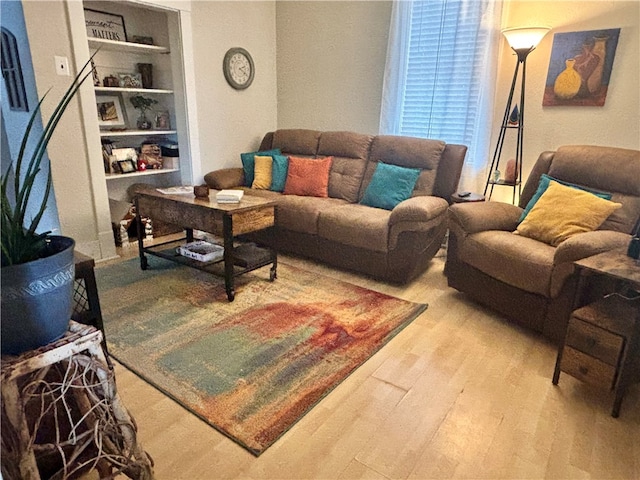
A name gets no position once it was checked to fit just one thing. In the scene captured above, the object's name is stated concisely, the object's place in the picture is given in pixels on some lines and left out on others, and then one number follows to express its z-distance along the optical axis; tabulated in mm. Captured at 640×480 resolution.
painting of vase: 2711
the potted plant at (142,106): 3748
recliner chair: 2025
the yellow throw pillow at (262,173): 3697
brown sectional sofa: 2756
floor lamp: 2709
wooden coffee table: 2482
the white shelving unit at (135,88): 3467
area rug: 1690
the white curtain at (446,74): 3148
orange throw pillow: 3523
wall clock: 3955
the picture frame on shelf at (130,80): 3586
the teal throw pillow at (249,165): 3781
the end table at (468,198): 2947
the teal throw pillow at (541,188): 2551
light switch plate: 2773
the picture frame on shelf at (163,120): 3881
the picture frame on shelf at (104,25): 3332
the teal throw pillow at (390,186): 3117
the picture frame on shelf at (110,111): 3562
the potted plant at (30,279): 915
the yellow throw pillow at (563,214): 2260
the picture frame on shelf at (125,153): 3547
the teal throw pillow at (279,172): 3660
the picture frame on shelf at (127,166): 3537
